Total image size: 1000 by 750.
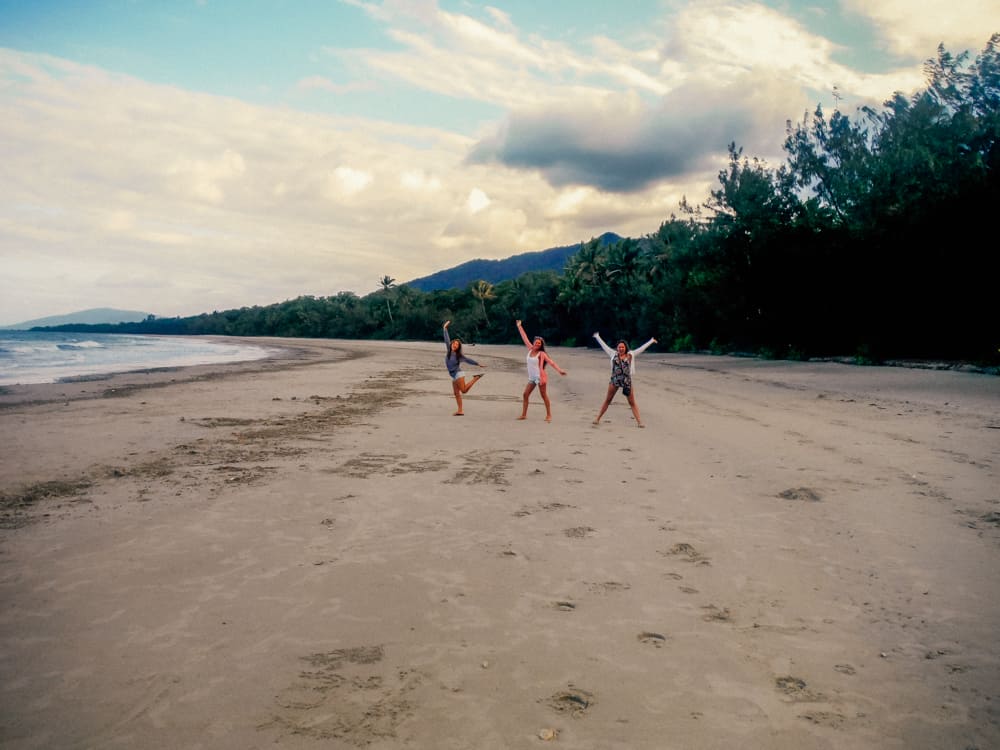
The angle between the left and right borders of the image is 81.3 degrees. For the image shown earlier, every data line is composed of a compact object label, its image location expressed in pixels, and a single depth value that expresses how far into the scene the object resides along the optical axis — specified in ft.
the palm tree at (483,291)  254.06
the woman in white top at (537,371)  39.27
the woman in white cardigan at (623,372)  37.58
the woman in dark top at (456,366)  41.81
